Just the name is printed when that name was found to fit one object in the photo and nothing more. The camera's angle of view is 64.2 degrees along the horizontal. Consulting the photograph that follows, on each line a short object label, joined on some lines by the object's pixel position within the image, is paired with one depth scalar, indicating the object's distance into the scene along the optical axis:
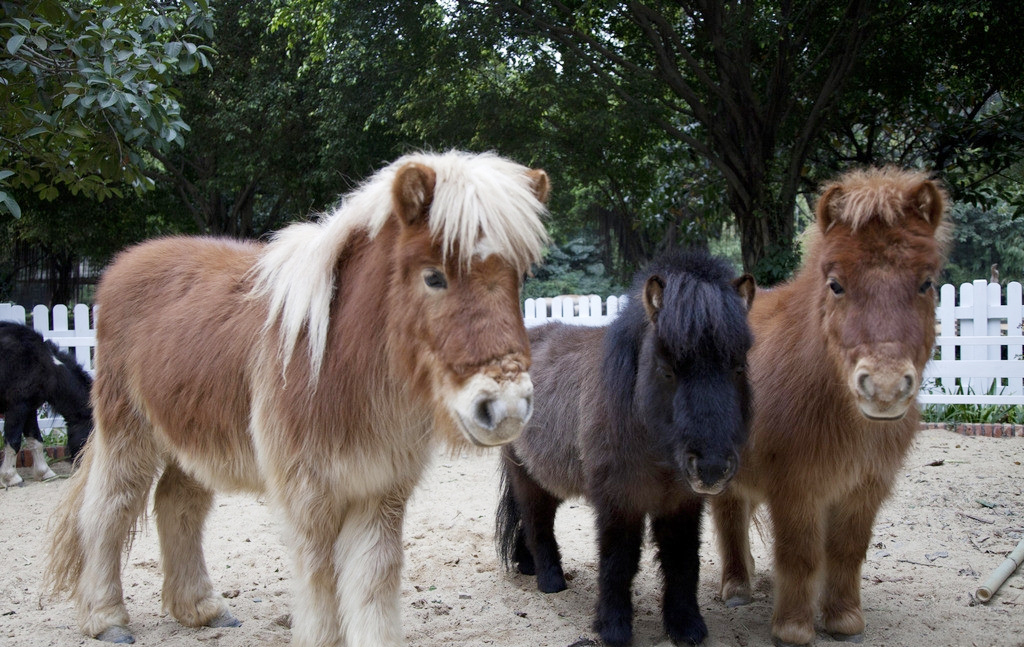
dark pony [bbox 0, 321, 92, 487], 8.82
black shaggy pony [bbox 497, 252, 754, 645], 3.61
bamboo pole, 4.69
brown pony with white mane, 2.92
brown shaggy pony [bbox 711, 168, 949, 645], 3.62
